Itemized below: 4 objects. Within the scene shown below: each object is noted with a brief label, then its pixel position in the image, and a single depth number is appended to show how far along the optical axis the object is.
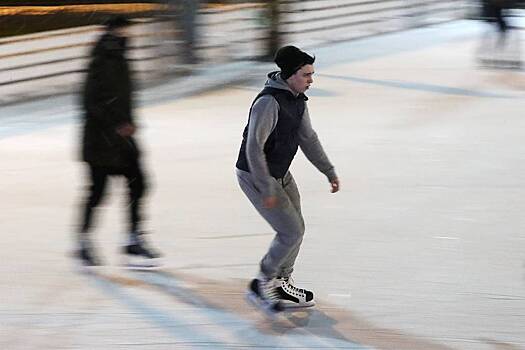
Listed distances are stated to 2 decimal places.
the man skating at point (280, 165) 9.05
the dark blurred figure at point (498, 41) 25.19
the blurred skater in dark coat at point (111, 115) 10.41
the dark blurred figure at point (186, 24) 25.22
